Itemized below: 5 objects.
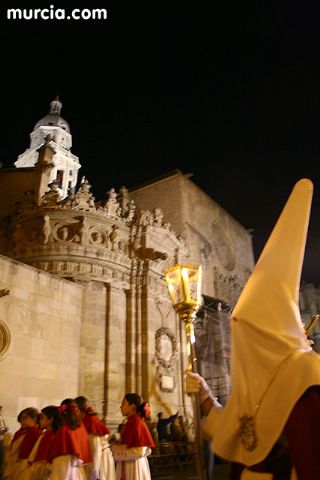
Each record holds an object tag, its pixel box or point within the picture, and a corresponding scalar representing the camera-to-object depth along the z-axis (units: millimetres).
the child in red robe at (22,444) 5605
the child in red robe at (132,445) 5559
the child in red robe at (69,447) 5211
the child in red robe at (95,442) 6573
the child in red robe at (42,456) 5266
